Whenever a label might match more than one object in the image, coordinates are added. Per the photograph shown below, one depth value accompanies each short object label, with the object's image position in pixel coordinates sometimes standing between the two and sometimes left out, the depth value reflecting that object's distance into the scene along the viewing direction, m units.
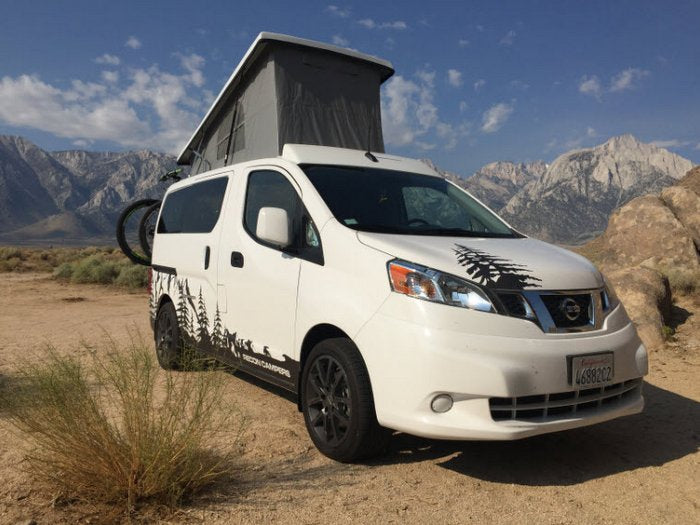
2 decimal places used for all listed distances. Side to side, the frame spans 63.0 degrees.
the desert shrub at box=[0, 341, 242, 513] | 2.76
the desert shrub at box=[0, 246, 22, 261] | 27.09
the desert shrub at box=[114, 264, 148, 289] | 17.25
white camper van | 3.00
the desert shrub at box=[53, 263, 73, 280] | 19.77
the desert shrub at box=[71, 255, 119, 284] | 18.77
